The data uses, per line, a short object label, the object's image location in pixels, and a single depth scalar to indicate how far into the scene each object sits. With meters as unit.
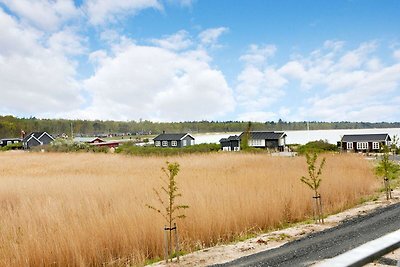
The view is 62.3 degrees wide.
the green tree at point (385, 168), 13.04
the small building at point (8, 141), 78.37
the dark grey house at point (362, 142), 46.89
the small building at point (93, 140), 69.19
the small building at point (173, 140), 57.84
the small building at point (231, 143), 56.62
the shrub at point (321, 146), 40.28
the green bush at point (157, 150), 33.03
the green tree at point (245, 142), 40.87
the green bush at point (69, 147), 42.03
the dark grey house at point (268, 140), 53.94
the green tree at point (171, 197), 6.64
